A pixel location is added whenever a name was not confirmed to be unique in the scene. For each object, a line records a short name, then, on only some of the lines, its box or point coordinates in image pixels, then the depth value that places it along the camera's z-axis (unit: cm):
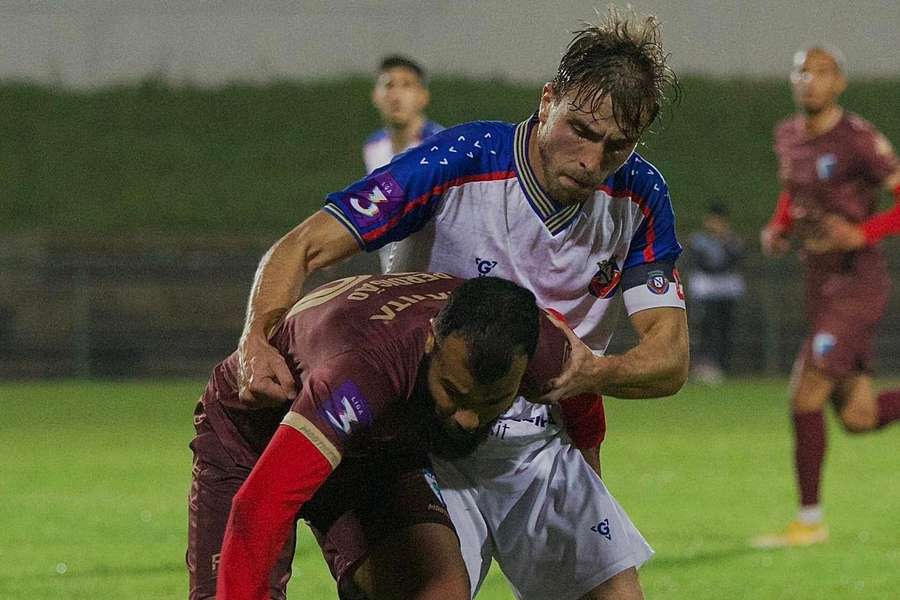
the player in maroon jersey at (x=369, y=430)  716
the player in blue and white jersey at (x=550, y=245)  860
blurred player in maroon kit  1687
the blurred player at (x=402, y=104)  1806
